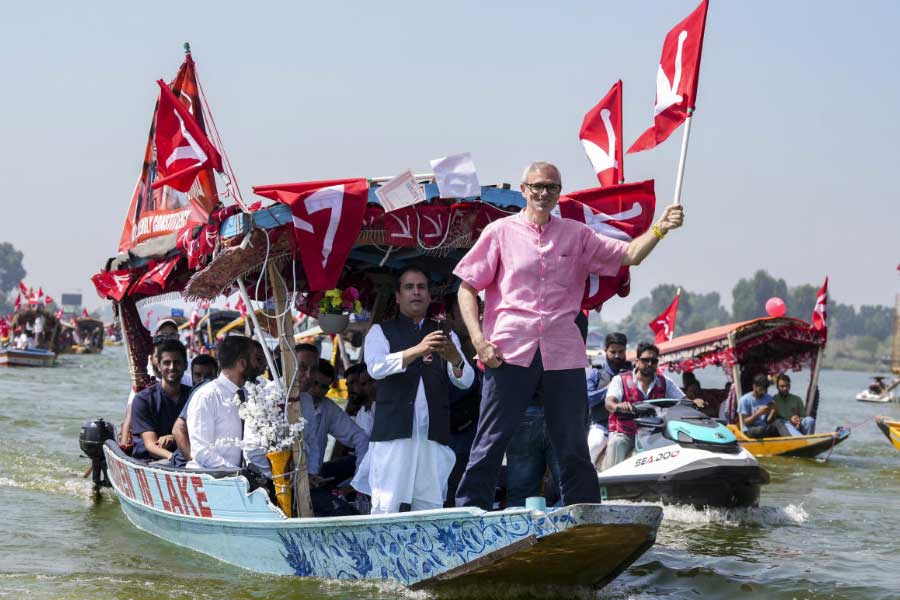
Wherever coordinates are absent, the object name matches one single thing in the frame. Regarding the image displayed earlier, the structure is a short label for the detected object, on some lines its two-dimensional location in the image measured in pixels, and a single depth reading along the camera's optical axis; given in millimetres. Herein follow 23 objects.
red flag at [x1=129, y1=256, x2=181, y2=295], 8594
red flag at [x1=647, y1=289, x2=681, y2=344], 21375
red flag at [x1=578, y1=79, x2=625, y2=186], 8867
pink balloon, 19859
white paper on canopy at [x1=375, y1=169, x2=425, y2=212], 6906
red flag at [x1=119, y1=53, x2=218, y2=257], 7684
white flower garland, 7062
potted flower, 8578
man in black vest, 6777
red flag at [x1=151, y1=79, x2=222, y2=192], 7441
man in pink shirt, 6113
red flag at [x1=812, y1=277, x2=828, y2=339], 18750
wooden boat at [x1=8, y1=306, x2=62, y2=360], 49594
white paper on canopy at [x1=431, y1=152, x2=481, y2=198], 6914
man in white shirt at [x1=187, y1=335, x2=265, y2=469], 7773
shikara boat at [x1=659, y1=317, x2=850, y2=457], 17578
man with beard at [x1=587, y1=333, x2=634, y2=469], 10945
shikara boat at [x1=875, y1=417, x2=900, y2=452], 18516
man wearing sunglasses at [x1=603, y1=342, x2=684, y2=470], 10516
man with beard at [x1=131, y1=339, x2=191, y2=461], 9578
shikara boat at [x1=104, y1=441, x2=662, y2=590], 6062
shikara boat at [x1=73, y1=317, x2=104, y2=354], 67688
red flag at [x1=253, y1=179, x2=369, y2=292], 6805
